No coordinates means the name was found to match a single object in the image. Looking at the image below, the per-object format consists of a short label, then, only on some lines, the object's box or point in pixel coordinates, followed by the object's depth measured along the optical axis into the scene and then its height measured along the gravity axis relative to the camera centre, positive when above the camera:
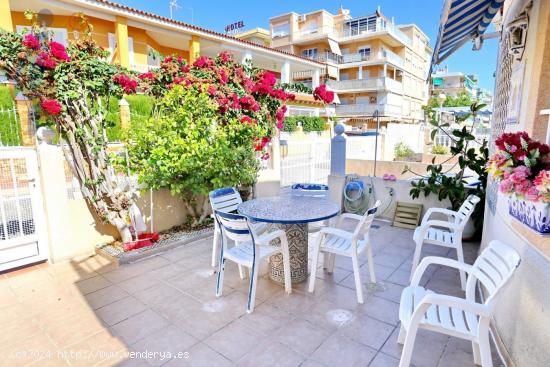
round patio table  3.72 -0.94
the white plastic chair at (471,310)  2.08 -1.29
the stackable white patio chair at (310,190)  4.82 -0.88
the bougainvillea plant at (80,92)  4.21 +0.60
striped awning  2.84 +1.22
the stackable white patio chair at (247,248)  3.34 -1.31
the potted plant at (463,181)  5.38 -0.87
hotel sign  32.47 +11.07
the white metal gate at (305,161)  8.17 -0.75
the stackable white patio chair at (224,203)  4.18 -0.96
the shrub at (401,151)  15.93 -0.91
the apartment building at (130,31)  12.11 +4.79
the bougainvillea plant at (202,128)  5.26 +0.10
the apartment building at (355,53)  30.30 +8.08
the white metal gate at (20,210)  4.14 -1.03
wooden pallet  6.25 -1.64
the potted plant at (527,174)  1.82 -0.25
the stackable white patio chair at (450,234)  3.92 -1.29
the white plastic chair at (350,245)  3.51 -1.31
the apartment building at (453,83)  51.10 +8.56
